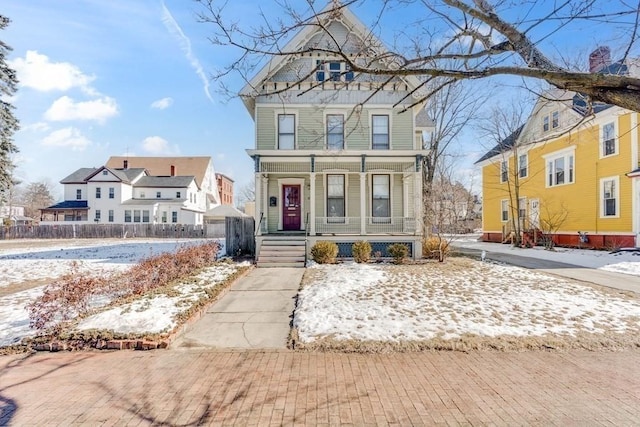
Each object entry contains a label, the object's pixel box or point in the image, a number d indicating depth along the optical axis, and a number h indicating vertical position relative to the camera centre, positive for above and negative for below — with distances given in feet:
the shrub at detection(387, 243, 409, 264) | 39.32 -4.18
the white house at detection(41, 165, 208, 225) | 122.52 +7.53
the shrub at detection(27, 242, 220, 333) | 16.99 -4.24
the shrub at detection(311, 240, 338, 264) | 39.86 -4.14
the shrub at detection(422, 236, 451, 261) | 40.96 -3.91
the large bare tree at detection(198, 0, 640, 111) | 9.04 +6.25
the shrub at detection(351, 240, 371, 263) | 40.65 -4.17
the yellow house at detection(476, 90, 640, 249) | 52.03 +6.11
